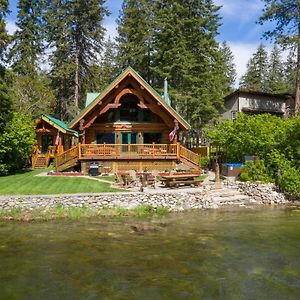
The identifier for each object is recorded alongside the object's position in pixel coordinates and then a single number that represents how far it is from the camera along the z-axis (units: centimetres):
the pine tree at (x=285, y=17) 3066
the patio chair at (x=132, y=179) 2000
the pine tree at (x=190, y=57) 3612
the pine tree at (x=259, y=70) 7342
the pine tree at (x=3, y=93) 2222
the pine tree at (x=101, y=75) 4334
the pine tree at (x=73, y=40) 4028
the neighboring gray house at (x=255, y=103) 4169
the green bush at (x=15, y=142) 2238
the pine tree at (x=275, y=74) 6731
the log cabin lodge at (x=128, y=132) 2478
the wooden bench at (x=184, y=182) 1972
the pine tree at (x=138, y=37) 4100
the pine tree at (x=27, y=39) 4359
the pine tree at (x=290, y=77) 7932
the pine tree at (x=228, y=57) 7966
